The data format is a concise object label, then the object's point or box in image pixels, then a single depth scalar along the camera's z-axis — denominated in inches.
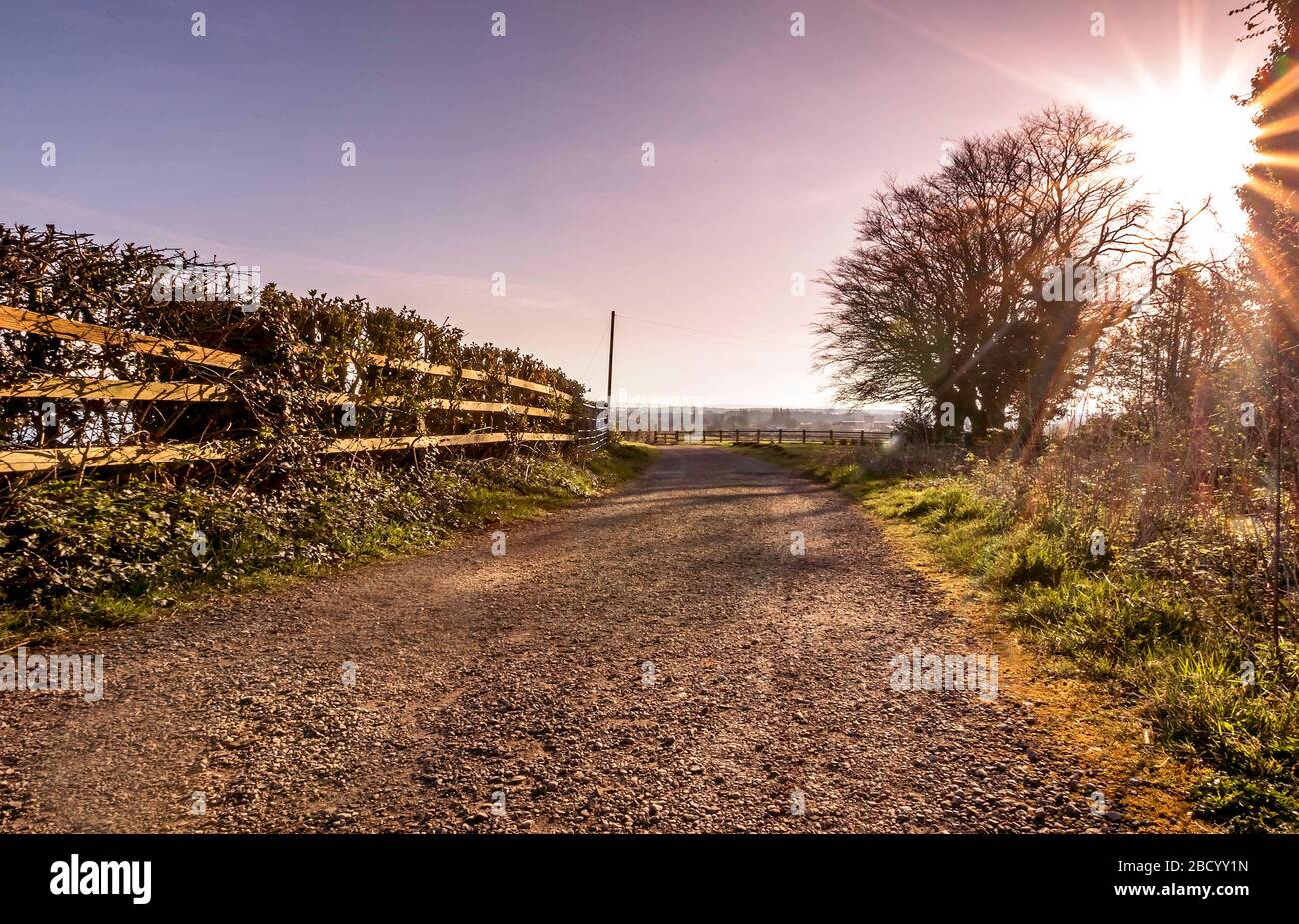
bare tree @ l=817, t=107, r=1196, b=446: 826.2
